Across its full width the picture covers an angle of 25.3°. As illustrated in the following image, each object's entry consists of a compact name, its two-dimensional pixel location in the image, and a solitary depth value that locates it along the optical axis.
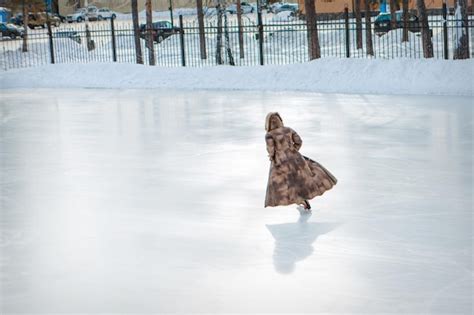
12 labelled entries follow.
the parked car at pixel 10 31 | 57.34
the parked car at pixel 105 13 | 77.60
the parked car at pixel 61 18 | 71.00
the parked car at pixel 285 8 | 71.60
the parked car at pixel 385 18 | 50.32
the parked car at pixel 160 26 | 50.81
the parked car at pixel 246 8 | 73.19
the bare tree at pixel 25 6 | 49.88
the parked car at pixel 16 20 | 70.28
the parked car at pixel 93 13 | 74.50
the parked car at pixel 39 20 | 66.19
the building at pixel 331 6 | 65.19
